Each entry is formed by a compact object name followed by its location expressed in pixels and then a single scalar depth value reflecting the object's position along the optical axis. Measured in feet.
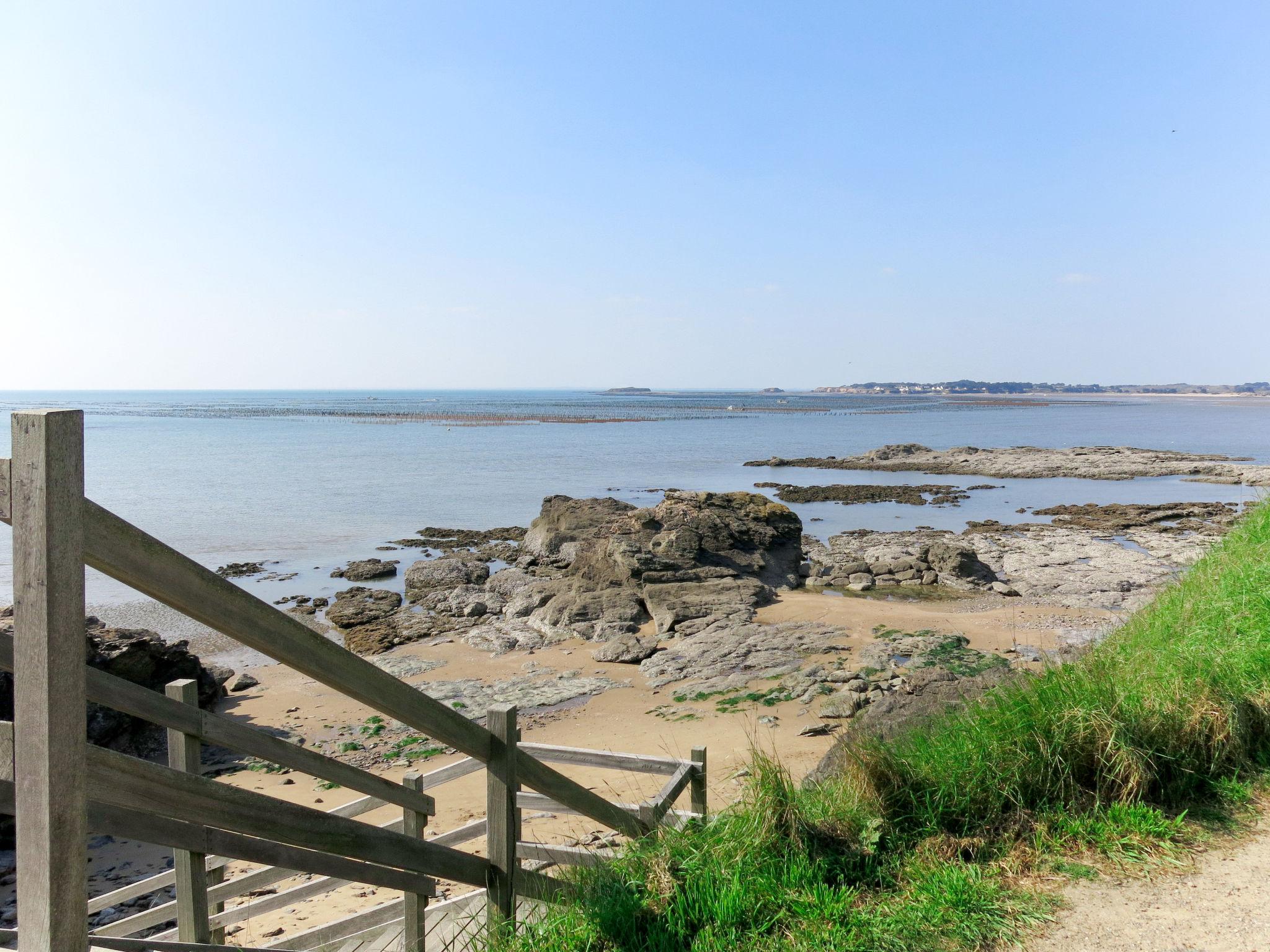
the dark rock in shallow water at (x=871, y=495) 128.26
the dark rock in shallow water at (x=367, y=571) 76.43
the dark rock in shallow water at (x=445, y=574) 71.05
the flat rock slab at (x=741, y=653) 44.11
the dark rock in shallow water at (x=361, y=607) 61.87
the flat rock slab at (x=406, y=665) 48.73
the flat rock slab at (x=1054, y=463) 151.33
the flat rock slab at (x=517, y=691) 42.47
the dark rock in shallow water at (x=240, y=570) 77.46
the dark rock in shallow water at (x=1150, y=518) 97.09
